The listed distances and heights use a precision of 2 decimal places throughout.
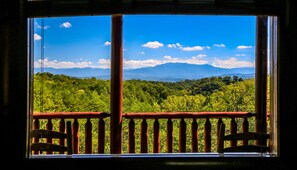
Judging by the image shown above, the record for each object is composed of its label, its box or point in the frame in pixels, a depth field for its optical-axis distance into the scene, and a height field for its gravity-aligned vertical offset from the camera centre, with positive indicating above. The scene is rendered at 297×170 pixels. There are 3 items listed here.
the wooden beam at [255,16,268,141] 2.75 +0.15
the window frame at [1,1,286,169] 2.11 -0.52
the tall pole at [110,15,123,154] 3.40 +0.03
